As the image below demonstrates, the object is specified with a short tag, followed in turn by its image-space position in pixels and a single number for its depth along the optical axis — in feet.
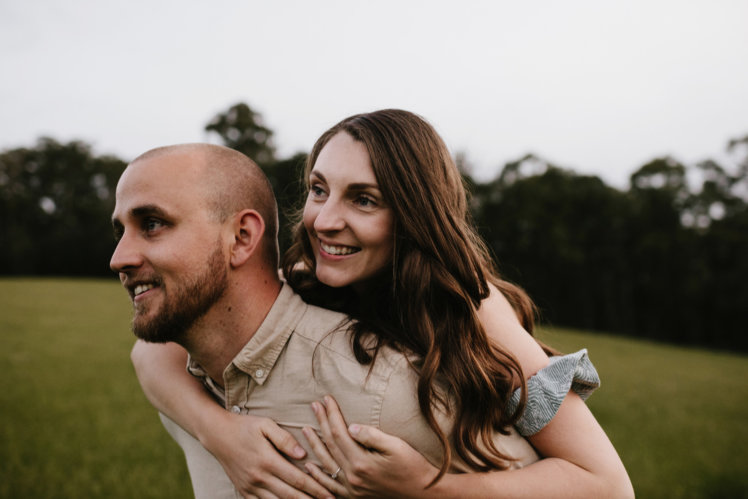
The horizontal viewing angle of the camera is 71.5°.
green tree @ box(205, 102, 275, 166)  114.21
